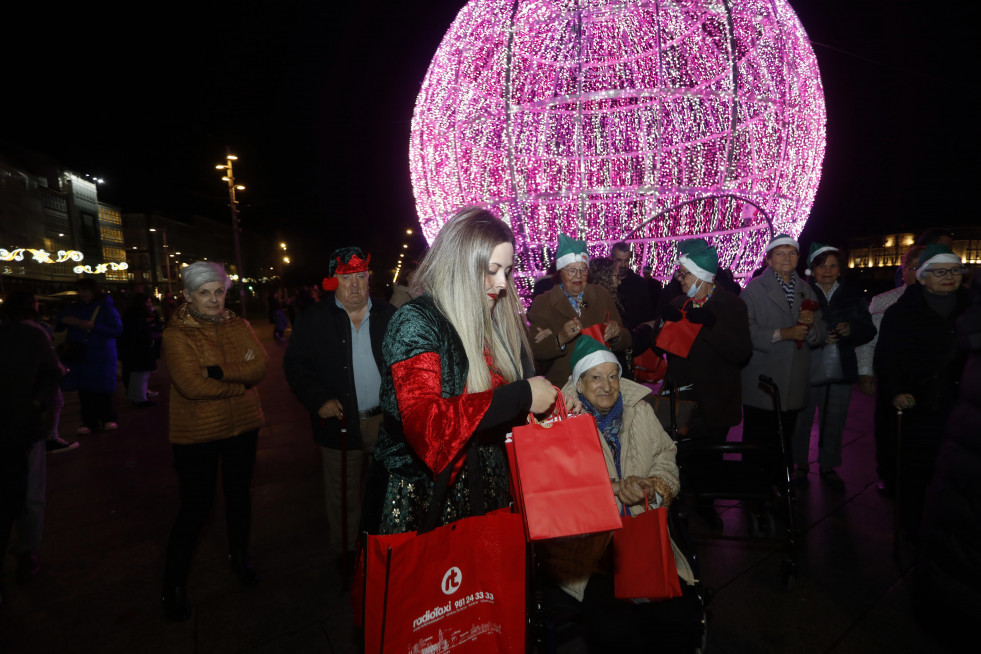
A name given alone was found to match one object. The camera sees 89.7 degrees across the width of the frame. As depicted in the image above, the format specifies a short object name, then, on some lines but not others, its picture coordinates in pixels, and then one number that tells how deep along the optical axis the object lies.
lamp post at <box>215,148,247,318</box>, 18.33
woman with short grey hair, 2.75
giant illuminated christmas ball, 4.96
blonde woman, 1.42
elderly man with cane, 3.11
